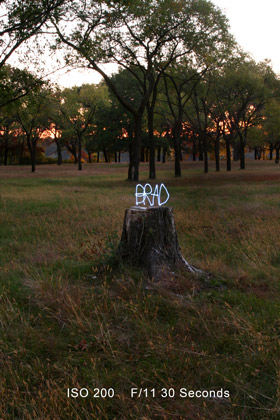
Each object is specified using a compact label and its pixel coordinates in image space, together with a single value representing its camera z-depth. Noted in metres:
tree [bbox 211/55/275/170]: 39.03
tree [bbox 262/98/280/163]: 44.65
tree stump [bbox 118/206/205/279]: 6.20
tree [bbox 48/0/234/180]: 24.53
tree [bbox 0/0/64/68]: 15.12
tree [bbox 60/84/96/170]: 51.78
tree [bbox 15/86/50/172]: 19.77
